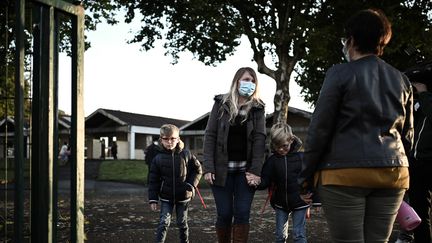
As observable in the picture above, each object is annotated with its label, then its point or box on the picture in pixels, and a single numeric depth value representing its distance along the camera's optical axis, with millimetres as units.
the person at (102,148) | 52978
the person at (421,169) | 5398
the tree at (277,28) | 19375
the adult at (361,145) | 2893
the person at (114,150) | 47156
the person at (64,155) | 37531
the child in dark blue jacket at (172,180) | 6031
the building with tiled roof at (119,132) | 49250
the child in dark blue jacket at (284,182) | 5309
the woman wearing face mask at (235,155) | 4953
